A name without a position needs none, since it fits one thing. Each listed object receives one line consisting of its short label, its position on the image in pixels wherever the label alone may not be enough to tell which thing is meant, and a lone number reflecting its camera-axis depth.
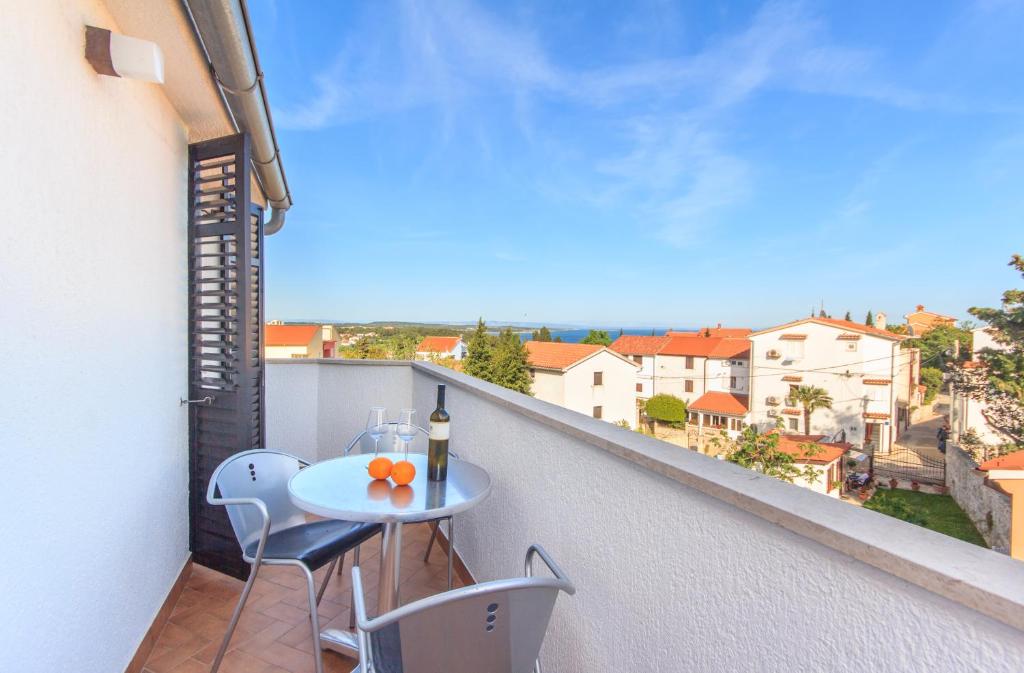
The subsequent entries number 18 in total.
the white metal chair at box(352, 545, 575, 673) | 1.02
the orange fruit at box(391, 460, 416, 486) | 1.87
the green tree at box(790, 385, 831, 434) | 24.47
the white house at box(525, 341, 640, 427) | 24.17
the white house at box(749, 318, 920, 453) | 21.16
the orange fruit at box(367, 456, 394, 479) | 1.96
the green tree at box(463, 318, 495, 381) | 23.70
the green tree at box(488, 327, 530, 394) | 23.28
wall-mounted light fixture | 1.59
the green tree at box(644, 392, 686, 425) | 30.81
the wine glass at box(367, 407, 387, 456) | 2.24
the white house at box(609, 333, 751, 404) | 30.09
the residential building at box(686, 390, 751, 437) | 28.03
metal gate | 11.51
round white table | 1.64
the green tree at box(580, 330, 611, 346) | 45.16
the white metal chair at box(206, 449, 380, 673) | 1.88
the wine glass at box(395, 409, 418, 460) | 2.15
